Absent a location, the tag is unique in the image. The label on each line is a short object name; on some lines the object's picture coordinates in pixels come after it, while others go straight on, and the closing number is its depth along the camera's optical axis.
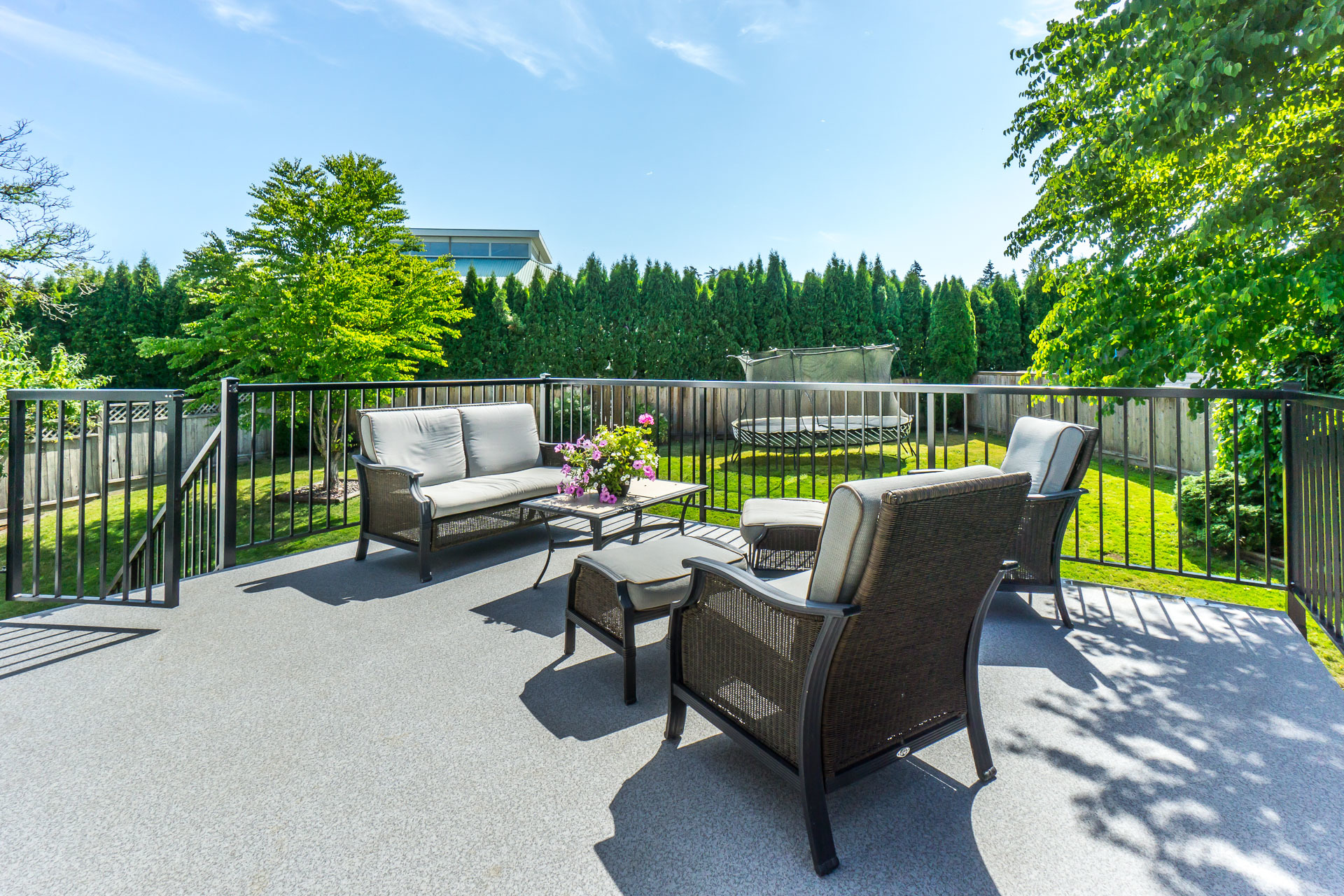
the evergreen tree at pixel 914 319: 13.98
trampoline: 10.63
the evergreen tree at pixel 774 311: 13.24
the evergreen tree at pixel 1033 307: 13.12
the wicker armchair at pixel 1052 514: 2.84
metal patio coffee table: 3.36
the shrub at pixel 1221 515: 4.41
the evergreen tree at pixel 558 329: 12.41
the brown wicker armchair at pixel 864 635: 1.37
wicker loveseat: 3.68
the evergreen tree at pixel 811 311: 13.37
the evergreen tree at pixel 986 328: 13.82
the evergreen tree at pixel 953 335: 13.29
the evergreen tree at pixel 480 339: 12.17
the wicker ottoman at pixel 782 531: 3.16
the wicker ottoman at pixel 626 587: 2.19
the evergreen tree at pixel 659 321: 12.83
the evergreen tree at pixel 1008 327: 13.73
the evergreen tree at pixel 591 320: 12.60
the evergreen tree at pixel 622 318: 12.70
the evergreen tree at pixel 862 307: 13.77
